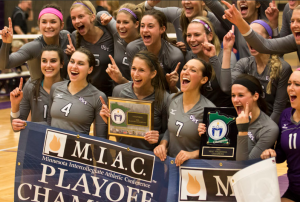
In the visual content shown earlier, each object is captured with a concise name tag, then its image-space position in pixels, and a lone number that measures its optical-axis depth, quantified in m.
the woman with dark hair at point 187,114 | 7.49
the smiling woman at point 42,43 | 9.61
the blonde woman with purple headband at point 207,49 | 8.79
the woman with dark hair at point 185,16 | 10.19
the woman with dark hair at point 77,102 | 8.45
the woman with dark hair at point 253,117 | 7.23
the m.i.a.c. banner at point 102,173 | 7.17
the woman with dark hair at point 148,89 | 8.30
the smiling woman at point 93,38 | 10.26
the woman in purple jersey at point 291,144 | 7.08
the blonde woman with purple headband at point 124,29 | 10.16
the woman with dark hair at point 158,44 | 9.25
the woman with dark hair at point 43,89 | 9.23
